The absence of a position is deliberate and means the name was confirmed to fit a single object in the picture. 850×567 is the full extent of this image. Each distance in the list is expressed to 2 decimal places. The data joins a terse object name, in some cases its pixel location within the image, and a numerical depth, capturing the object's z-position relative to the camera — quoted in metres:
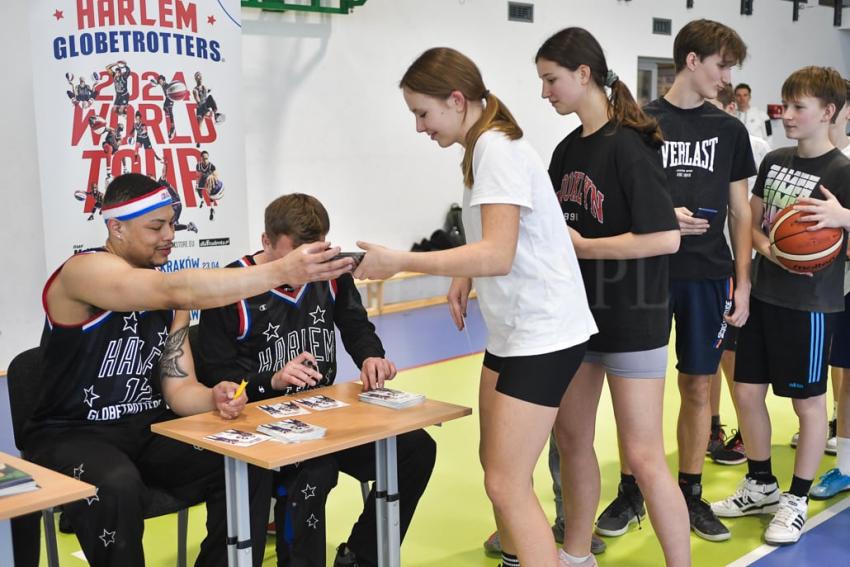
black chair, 2.71
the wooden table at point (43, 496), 1.79
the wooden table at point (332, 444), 2.20
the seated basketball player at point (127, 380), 2.38
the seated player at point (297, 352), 2.79
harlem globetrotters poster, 4.74
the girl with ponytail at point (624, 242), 2.56
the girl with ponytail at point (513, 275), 2.18
